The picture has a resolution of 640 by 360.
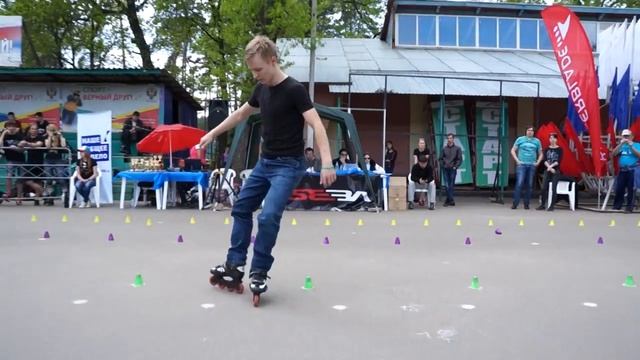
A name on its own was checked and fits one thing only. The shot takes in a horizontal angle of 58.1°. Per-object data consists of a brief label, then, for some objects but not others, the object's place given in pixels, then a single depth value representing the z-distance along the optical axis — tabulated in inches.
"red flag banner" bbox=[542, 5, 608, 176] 505.4
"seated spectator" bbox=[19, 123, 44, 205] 492.1
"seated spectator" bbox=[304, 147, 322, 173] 502.6
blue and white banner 501.7
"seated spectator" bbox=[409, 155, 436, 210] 529.0
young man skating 167.0
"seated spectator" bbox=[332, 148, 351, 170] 530.3
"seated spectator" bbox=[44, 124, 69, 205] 493.7
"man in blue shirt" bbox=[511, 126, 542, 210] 514.9
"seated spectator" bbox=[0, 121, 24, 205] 490.3
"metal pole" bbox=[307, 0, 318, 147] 590.2
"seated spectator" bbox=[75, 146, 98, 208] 478.6
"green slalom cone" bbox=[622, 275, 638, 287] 197.2
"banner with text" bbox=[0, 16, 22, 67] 709.9
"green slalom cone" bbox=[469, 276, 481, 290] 189.5
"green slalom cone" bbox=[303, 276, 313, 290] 186.2
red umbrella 495.2
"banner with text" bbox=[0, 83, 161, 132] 623.5
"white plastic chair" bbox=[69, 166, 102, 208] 476.1
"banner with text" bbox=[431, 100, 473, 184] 727.7
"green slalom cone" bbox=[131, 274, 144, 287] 184.9
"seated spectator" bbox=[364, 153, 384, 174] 553.0
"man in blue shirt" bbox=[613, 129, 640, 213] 489.1
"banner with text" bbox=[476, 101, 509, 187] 737.0
